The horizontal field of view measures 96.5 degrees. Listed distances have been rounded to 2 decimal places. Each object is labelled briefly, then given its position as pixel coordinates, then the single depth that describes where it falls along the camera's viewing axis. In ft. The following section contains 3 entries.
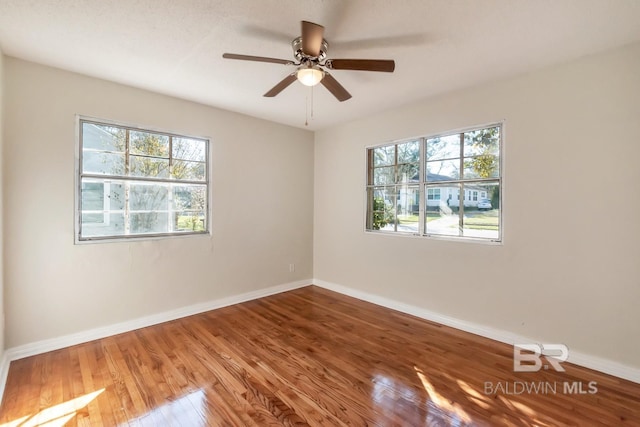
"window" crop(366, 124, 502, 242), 9.93
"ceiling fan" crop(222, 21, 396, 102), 6.06
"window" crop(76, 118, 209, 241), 9.50
